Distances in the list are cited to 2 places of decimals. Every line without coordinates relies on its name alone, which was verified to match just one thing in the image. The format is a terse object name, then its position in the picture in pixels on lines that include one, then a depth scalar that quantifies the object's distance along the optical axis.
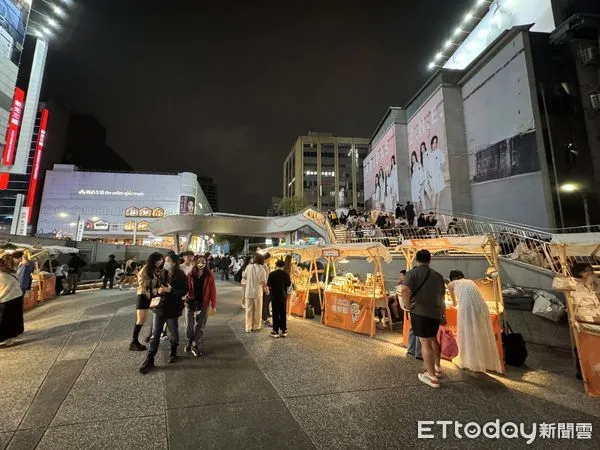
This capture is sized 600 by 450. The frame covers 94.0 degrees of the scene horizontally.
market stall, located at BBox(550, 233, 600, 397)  4.23
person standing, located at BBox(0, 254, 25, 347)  5.95
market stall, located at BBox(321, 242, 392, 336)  7.58
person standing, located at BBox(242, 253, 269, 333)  7.41
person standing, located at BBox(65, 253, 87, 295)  14.05
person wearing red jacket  5.72
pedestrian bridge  28.35
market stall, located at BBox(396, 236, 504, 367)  5.41
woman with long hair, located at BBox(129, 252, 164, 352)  5.54
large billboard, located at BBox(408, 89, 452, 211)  21.97
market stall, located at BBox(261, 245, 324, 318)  9.89
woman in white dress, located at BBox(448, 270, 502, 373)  4.91
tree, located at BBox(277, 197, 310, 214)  62.41
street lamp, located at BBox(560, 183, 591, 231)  15.33
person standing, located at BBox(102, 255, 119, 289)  16.28
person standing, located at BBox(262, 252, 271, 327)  8.69
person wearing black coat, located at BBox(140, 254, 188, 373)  4.85
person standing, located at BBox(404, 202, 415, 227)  19.32
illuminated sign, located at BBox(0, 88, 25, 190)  21.97
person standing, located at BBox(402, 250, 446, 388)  4.41
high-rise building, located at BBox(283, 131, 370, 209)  84.94
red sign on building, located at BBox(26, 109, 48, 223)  53.09
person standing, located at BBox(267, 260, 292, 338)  7.07
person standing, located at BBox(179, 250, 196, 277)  5.96
